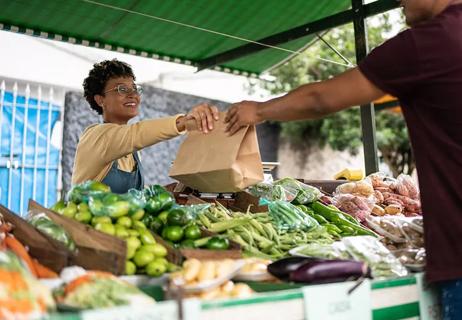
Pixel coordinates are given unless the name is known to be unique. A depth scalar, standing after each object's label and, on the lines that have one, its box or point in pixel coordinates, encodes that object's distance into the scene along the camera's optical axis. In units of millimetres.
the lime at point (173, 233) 2592
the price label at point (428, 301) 2311
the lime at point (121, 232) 2346
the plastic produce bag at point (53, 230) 2318
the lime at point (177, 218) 2678
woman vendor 3000
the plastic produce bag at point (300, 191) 4027
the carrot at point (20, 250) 2170
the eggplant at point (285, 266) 2240
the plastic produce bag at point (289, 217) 3176
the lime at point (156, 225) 2684
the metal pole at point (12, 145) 7562
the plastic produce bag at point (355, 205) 4117
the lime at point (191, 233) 2631
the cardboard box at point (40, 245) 2182
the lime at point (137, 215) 2531
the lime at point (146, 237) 2395
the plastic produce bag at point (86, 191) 2575
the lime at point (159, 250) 2342
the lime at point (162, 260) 2322
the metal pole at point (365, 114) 5848
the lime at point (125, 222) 2446
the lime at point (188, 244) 2569
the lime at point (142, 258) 2273
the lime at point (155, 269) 2254
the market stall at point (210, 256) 1751
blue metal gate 7598
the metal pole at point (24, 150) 7730
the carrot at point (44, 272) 2131
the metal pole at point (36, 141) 7863
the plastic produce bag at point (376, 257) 2443
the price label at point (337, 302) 1962
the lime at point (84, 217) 2457
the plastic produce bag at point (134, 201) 2521
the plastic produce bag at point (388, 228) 3046
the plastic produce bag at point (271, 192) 3824
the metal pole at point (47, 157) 8039
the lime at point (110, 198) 2471
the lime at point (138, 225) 2475
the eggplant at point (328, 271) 2162
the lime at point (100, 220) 2395
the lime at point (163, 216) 2727
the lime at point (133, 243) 2306
